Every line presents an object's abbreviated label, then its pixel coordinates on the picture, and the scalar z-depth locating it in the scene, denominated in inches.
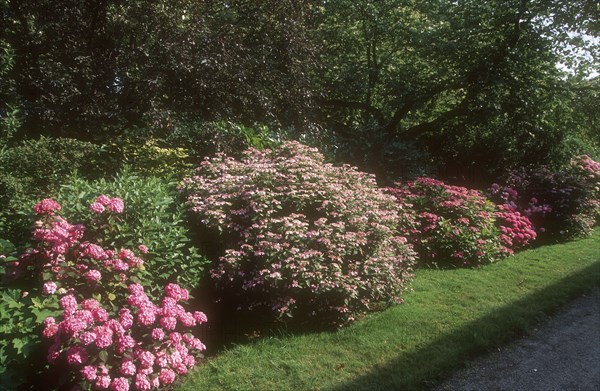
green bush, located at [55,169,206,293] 169.3
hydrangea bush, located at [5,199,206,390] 131.8
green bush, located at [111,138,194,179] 269.6
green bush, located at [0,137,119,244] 183.0
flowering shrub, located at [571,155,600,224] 475.2
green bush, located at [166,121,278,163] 296.7
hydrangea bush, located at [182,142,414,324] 193.5
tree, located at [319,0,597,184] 427.8
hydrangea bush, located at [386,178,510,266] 303.1
